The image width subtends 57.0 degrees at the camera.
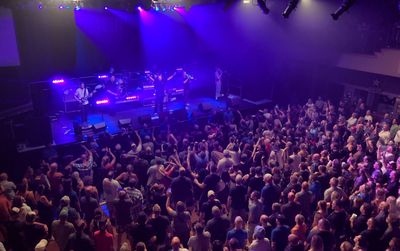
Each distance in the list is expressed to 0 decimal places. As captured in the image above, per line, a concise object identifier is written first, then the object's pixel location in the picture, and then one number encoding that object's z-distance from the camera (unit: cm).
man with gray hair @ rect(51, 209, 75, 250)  499
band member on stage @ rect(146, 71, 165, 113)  1328
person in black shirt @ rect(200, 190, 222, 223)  550
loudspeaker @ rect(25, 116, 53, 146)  953
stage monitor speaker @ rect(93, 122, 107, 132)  1087
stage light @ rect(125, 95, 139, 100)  1411
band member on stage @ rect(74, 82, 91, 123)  1252
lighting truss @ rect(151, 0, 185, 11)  1337
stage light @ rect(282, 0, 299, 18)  911
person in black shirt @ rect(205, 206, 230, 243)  509
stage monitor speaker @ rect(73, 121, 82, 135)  1010
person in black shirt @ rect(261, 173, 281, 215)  590
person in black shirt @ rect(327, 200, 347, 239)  524
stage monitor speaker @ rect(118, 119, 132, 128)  1113
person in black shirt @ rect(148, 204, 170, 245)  498
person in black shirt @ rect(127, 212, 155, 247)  492
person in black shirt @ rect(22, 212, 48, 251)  493
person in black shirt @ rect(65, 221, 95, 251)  464
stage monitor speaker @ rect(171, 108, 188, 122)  1164
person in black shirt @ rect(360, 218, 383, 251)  490
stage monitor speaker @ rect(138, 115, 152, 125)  1086
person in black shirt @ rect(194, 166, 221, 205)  630
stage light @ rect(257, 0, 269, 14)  998
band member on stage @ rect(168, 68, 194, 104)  1476
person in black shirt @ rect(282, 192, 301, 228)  546
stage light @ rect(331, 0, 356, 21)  794
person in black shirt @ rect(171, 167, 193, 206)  614
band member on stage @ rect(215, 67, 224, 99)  1545
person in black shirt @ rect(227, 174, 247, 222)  599
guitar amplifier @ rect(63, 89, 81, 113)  1282
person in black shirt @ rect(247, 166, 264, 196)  626
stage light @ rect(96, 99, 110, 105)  1338
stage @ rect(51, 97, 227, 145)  1086
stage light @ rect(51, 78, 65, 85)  1240
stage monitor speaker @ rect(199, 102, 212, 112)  1258
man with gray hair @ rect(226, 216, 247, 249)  488
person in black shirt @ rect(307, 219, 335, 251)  481
